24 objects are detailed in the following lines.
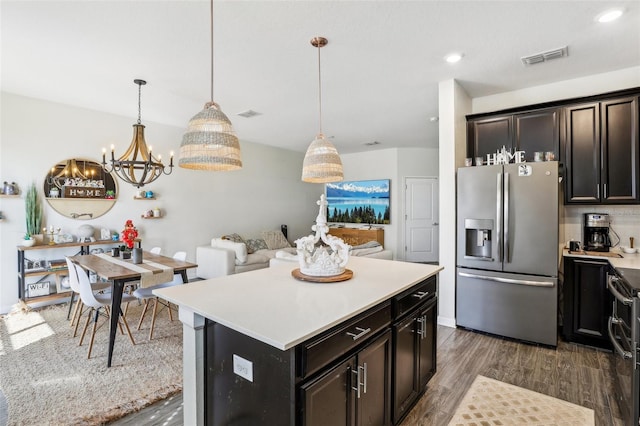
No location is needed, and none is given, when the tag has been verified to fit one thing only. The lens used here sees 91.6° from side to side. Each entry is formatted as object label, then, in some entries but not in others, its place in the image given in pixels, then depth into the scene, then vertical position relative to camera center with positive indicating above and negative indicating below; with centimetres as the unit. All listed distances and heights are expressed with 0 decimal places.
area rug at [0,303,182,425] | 206 -129
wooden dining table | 268 -56
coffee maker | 319 -22
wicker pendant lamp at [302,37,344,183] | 246 +40
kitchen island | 121 -61
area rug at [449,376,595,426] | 199 -134
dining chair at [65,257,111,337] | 299 -85
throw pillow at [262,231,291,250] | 667 -61
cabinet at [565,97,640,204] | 300 +59
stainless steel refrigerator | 297 -40
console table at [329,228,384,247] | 754 -58
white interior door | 759 -21
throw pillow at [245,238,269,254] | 619 -68
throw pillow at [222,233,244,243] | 599 -50
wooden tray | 195 -42
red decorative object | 357 -25
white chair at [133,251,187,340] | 315 -84
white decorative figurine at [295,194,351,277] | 202 -28
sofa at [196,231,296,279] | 524 -81
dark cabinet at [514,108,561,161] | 331 +86
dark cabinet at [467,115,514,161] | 356 +89
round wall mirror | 431 +34
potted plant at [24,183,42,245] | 405 +1
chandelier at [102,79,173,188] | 346 +63
